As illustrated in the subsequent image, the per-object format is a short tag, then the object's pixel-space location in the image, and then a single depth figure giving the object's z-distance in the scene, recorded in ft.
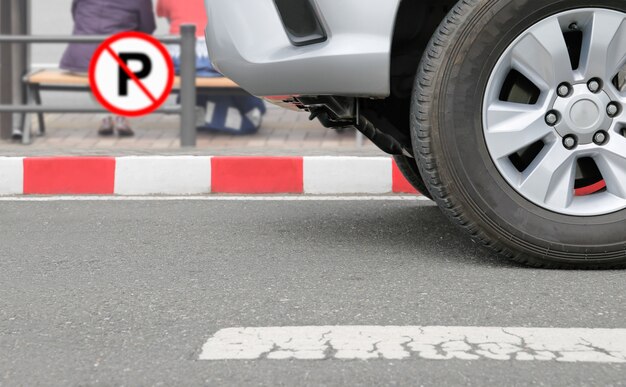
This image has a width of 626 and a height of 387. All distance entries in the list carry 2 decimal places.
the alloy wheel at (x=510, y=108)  13.00
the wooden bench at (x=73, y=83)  27.30
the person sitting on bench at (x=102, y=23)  27.84
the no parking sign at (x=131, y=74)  23.81
